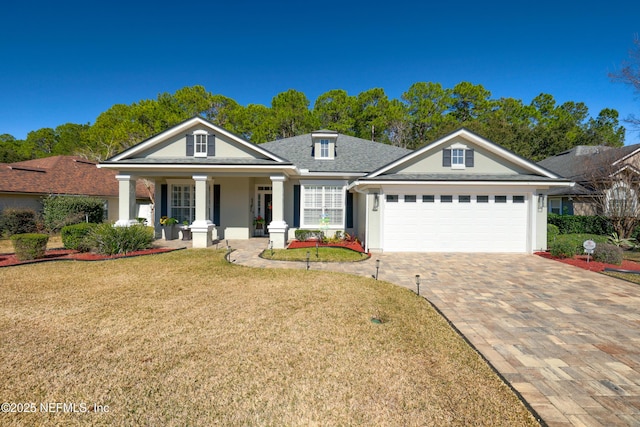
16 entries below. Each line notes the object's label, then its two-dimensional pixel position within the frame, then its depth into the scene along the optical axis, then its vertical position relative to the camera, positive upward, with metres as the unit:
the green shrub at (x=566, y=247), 11.07 -1.37
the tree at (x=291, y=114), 32.03 +11.00
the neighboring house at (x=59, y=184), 17.56 +1.87
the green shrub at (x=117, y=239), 10.75 -1.12
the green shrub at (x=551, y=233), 13.51 -1.04
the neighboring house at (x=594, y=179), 15.89 +1.98
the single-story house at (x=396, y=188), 12.38 +1.06
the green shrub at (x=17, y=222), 15.95 -0.69
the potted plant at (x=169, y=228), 14.74 -0.92
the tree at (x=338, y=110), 35.12 +12.58
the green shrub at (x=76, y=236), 11.27 -1.05
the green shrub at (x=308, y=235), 14.21 -1.20
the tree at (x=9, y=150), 36.41 +8.61
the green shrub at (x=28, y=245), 9.69 -1.21
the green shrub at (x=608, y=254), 10.27 -1.52
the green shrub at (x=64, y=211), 16.80 -0.07
